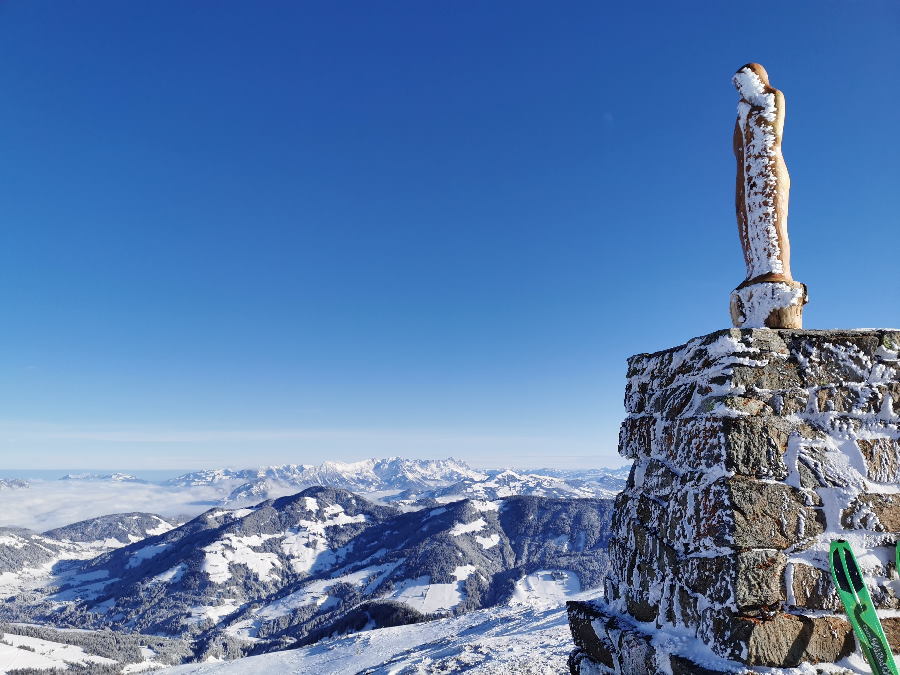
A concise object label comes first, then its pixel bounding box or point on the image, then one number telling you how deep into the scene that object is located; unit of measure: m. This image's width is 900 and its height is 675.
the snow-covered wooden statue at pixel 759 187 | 3.61
